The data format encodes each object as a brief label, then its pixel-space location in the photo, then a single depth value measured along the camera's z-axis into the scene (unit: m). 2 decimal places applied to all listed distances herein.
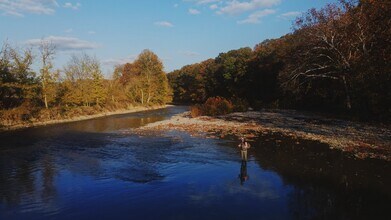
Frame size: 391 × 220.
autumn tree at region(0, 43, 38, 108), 38.03
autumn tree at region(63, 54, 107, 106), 49.09
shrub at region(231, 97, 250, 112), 52.79
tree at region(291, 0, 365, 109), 35.72
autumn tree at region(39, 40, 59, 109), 43.28
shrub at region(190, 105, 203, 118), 46.15
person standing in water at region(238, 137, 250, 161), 15.69
